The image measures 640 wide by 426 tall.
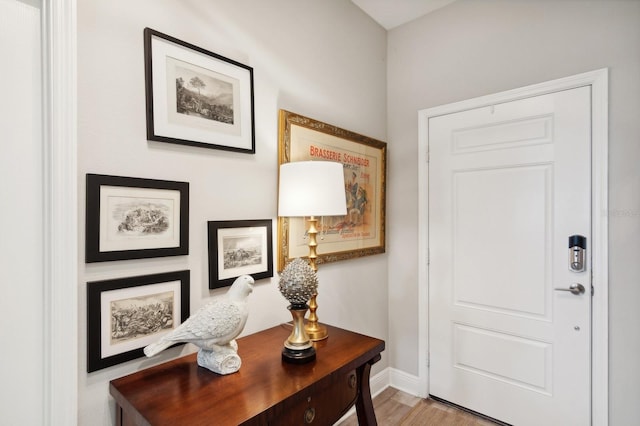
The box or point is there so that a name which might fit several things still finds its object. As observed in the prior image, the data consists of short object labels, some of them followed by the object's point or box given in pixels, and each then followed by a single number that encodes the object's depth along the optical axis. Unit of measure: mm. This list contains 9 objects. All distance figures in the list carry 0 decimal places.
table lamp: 1428
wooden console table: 915
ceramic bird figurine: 1075
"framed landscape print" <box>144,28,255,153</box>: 1218
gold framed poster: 1724
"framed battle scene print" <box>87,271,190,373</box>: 1066
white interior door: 1820
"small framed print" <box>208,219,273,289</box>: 1388
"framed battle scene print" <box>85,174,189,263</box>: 1073
